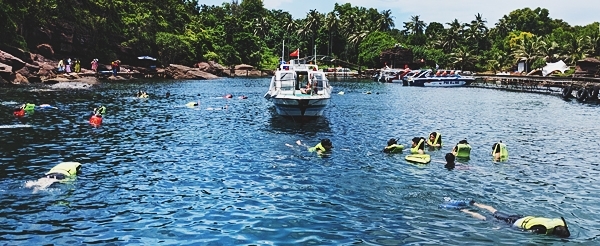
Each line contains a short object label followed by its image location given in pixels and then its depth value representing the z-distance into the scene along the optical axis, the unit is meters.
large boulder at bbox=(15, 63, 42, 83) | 65.19
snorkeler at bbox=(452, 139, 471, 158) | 23.62
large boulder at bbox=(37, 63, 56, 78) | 69.69
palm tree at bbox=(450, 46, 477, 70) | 127.56
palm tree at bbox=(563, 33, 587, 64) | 99.69
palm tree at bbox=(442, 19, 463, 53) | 140.62
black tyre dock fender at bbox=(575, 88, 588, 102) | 60.34
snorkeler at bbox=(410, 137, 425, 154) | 23.52
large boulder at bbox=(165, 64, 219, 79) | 103.14
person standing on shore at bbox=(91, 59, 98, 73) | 84.06
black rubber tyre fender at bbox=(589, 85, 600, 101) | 60.16
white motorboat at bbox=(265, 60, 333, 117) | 34.91
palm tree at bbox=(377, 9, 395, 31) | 167.76
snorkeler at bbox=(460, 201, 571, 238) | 13.38
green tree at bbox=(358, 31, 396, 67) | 142.88
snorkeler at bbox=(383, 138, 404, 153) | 24.56
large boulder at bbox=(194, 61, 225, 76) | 114.78
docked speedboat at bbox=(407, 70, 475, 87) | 92.81
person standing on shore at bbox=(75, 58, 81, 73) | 79.04
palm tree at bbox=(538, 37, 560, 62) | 103.31
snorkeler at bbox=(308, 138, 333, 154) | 24.55
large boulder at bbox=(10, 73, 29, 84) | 61.47
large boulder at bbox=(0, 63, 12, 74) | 57.84
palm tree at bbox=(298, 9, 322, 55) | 149.12
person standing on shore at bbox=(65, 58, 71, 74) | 75.50
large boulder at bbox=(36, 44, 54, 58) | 78.31
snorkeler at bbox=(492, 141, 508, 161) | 23.44
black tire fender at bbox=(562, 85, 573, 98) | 64.62
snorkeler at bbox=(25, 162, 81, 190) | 17.03
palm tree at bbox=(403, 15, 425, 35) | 161.50
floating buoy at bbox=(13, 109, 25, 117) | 34.91
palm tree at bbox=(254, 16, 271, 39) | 161.38
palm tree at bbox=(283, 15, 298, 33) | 158.50
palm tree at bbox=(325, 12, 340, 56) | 146.50
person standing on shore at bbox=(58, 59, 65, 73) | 74.54
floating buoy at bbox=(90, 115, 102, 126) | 33.56
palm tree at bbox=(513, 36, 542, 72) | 107.00
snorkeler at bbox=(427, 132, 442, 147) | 26.56
